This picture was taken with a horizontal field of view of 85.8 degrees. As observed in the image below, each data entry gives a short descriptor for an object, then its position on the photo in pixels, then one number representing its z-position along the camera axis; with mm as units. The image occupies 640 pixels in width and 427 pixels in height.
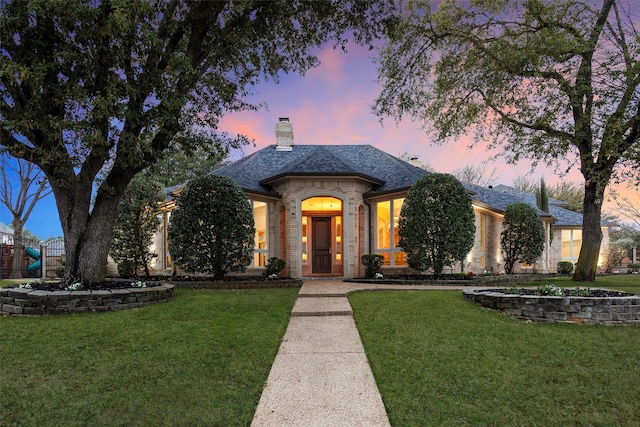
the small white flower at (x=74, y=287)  6586
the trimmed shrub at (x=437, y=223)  10344
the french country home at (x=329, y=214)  12078
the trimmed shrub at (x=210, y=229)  9680
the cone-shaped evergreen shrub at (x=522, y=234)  14266
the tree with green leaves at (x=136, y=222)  11867
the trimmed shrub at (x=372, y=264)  11664
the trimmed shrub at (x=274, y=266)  11312
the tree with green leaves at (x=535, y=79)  10102
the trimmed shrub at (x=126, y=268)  12266
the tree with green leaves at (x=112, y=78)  5914
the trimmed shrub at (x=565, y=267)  16922
